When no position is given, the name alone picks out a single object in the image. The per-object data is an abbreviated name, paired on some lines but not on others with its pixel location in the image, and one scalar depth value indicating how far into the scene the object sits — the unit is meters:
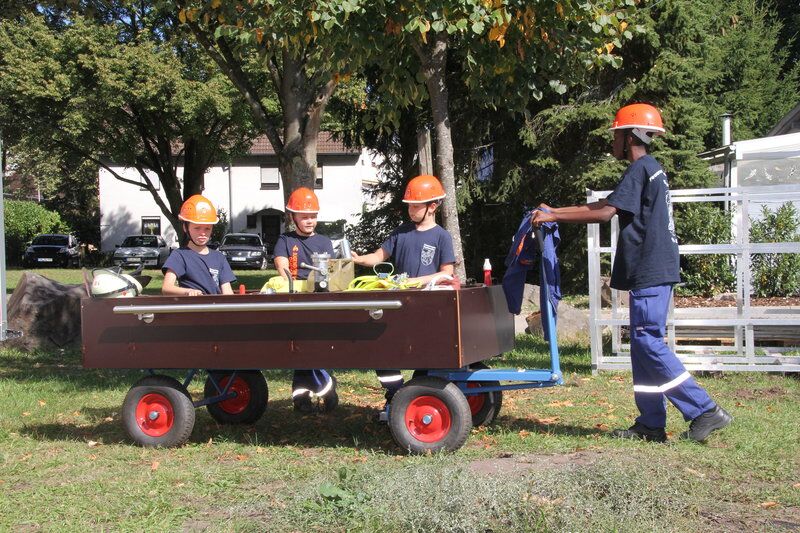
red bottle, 6.34
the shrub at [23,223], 45.97
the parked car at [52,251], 41.50
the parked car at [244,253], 42.06
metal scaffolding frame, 8.92
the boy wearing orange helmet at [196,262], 6.64
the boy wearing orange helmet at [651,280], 5.93
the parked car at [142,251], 42.41
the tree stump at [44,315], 12.70
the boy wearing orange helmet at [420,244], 6.53
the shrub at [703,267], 13.34
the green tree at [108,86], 31.25
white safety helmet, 6.40
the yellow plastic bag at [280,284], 6.55
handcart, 5.62
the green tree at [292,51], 8.62
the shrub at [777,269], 12.81
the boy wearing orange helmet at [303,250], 7.13
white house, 52.47
